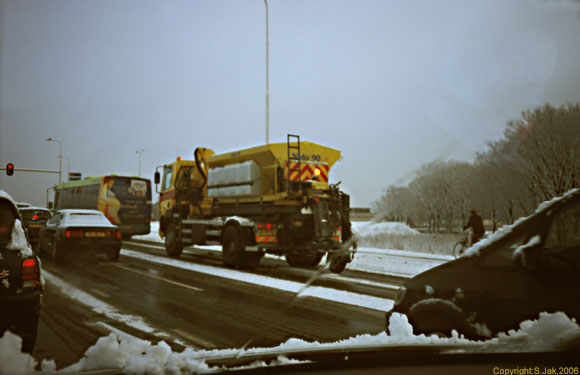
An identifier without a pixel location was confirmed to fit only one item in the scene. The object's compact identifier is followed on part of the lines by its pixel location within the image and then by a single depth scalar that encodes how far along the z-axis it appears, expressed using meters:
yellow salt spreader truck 10.84
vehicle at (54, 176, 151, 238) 8.42
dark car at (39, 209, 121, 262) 10.53
